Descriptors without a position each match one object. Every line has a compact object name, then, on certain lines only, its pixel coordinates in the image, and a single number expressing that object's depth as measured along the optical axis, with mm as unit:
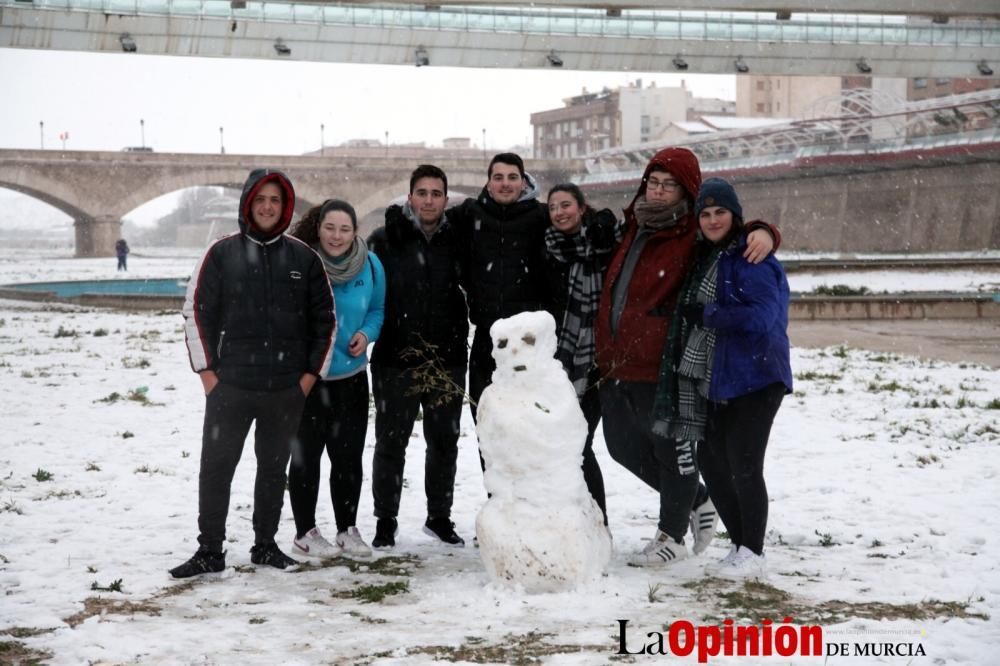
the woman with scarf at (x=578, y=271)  4852
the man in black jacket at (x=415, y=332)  5113
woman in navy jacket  4477
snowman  4215
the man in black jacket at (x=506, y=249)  5020
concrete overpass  19172
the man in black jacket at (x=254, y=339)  4676
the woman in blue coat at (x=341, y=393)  4988
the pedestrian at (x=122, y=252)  39688
